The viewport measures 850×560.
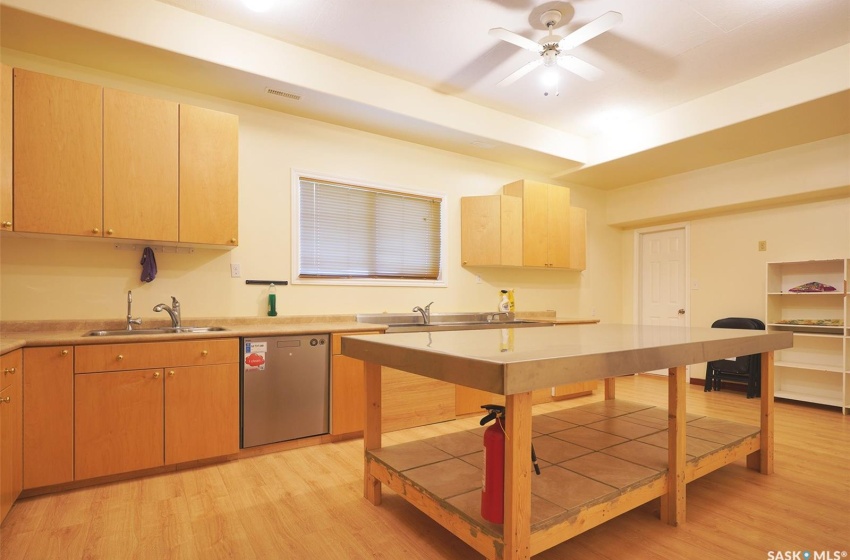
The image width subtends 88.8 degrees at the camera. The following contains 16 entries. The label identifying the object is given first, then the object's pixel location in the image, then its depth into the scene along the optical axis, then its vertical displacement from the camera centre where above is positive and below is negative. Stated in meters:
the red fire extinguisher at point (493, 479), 1.52 -0.70
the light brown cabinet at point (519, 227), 4.57 +0.57
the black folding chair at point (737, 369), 4.51 -0.96
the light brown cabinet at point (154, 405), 2.36 -0.74
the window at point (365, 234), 3.78 +0.43
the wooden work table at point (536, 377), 1.37 -0.33
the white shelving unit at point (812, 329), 4.11 -0.48
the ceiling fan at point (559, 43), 2.57 +1.53
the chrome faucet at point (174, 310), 2.98 -0.22
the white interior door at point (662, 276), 5.61 +0.05
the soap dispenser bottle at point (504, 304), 4.88 -0.27
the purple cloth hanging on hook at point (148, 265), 2.99 +0.10
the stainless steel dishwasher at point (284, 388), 2.85 -0.74
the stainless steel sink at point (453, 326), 3.82 -0.44
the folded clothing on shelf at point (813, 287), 4.17 -0.07
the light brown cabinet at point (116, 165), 2.45 +0.70
